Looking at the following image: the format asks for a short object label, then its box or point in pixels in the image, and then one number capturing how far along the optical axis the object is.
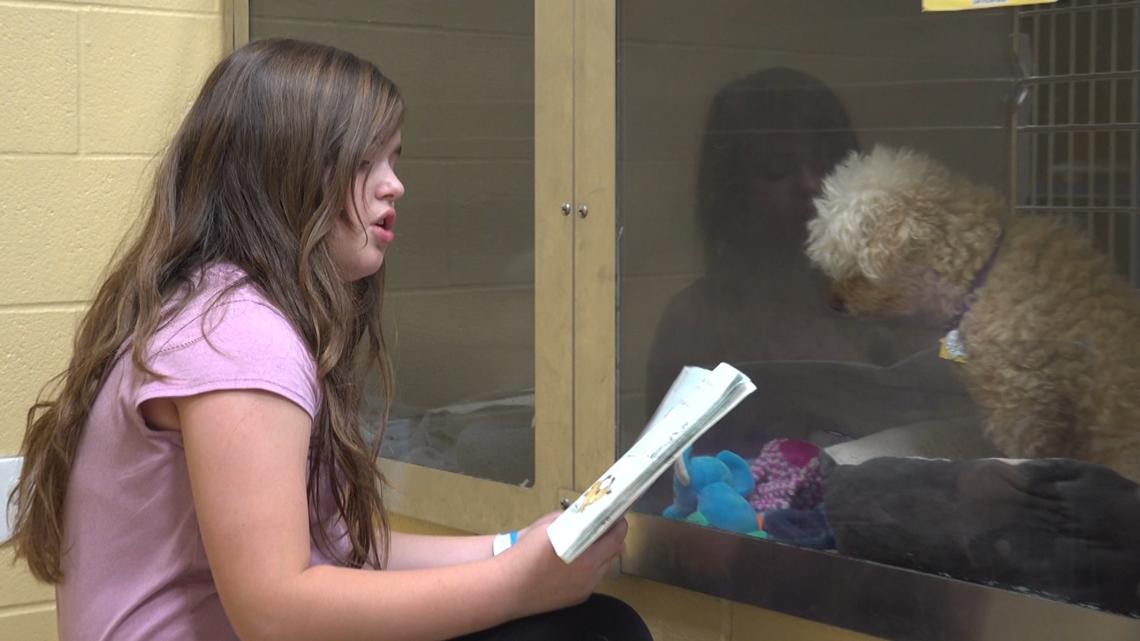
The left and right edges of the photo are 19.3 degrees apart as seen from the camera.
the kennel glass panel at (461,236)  4.37
